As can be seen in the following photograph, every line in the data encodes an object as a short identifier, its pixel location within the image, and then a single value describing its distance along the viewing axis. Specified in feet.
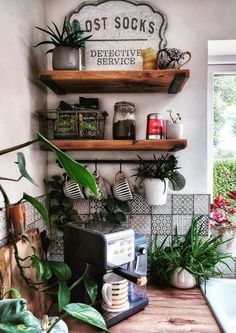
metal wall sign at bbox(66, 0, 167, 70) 5.20
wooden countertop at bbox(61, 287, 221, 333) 3.53
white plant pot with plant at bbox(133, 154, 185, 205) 4.85
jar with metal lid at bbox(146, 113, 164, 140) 4.75
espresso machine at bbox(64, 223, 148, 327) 3.62
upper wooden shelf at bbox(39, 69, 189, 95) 4.44
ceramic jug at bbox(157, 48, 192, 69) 4.55
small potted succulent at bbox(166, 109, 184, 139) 4.70
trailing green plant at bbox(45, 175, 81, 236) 5.17
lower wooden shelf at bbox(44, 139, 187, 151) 4.58
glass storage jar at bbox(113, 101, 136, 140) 4.81
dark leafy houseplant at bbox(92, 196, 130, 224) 5.09
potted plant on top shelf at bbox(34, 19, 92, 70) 4.51
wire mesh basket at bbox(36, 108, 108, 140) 4.71
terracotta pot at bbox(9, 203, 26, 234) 3.50
